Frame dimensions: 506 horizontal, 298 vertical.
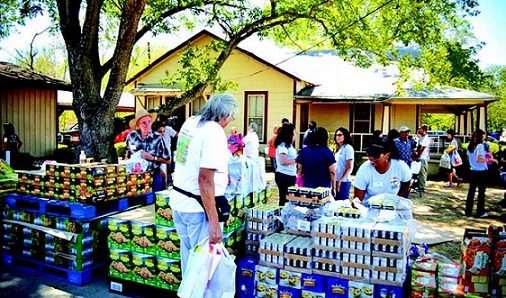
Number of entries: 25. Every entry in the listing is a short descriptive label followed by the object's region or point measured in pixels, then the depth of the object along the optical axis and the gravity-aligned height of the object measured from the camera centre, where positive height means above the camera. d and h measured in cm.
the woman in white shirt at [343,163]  696 -53
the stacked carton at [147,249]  471 -137
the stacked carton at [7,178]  603 -77
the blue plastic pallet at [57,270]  514 -180
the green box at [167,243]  471 -126
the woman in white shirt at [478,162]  901 -62
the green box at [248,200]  504 -84
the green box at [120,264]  493 -156
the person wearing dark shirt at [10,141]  1159 -45
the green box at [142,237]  482 -123
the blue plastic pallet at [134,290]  477 -182
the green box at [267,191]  613 -88
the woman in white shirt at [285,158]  709 -47
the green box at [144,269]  479 -157
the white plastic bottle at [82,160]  614 -49
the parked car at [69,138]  2392 -73
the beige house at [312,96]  1783 +145
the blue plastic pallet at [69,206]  509 -101
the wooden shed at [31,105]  1356 +64
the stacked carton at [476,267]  359 -111
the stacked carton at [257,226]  455 -102
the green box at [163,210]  472 -91
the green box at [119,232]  496 -122
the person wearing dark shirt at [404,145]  1009 -33
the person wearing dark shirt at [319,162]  625 -47
